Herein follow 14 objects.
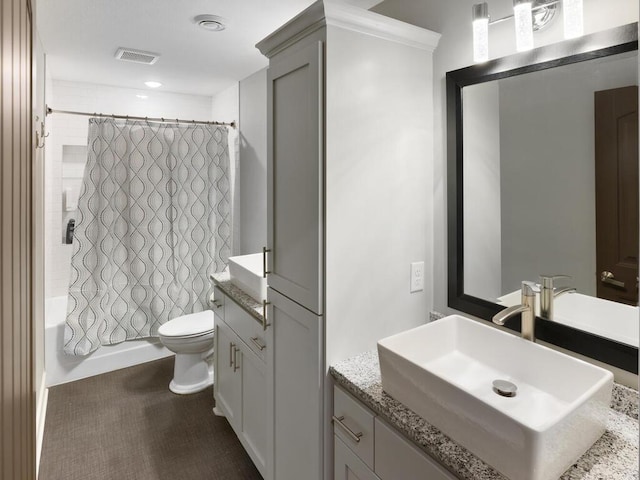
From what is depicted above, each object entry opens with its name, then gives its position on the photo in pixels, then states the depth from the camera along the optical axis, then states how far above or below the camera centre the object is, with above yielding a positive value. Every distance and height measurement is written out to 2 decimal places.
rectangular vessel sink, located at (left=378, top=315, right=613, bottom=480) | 0.86 -0.42
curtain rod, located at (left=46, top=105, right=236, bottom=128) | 2.96 +1.01
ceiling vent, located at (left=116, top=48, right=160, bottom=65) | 2.67 +1.28
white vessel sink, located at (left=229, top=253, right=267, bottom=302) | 2.00 -0.19
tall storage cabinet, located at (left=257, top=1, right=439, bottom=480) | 1.38 +0.17
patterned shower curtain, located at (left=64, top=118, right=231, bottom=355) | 3.11 +0.11
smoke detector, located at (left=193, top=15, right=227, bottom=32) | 2.09 +1.18
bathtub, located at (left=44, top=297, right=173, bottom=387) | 3.04 -0.92
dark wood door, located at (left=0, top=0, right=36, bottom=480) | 0.59 +0.01
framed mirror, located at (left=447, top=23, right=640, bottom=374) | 1.13 +0.17
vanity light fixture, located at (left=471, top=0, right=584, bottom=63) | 1.14 +0.67
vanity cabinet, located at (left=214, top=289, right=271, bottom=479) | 1.92 -0.74
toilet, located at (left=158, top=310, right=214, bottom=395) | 2.79 -0.76
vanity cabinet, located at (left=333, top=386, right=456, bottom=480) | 1.07 -0.62
